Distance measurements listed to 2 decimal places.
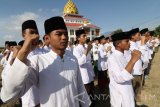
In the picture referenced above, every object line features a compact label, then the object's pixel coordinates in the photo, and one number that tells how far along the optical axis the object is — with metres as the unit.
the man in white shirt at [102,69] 3.87
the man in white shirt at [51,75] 0.79
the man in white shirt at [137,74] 2.90
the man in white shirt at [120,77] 1.52
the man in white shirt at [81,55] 2.60
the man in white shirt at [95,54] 5.01
